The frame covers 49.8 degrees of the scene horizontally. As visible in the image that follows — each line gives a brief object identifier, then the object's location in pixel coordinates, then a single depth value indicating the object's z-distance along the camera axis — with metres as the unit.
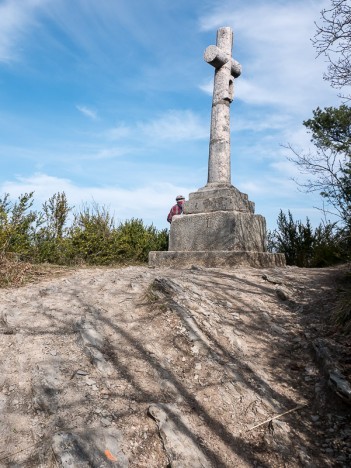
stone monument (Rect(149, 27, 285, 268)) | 6.54
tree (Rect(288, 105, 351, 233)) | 10.78
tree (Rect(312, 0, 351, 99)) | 4.98
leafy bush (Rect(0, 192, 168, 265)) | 6.75
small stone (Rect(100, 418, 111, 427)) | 2.34
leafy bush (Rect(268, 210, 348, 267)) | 8.50
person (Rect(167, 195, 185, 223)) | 10.73
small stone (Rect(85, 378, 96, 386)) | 2.68
